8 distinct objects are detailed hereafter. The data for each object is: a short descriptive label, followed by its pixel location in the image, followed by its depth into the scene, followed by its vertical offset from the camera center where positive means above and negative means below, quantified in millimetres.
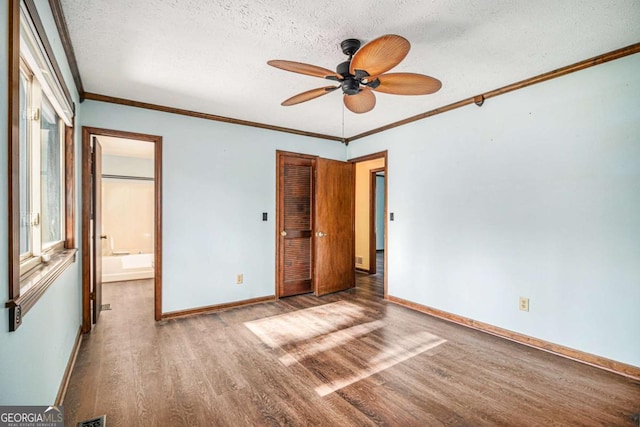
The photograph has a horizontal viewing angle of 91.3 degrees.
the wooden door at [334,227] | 4574 -222
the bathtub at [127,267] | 5357 -972
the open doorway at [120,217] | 3164 -80
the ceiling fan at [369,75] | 1735 +910
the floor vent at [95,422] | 1779 -1213
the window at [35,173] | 1555 +227
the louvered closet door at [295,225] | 4453 -193
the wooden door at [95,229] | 3283 -179
